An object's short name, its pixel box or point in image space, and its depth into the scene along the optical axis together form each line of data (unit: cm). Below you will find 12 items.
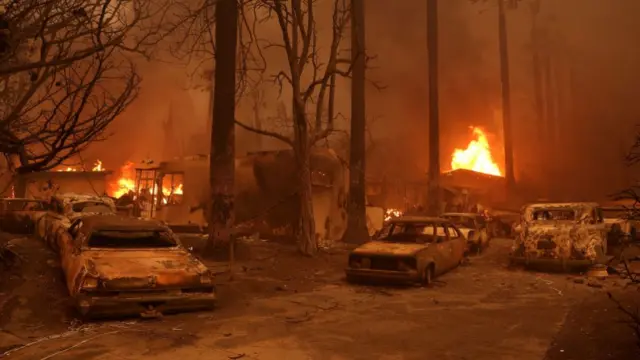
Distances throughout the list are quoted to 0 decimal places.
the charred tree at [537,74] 4938
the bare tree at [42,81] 483
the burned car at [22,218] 1424
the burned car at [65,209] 1135
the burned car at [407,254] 973
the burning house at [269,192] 1762
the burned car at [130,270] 652
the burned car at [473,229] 1575
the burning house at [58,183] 2891
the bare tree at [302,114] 1365
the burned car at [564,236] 1157
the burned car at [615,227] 1269
